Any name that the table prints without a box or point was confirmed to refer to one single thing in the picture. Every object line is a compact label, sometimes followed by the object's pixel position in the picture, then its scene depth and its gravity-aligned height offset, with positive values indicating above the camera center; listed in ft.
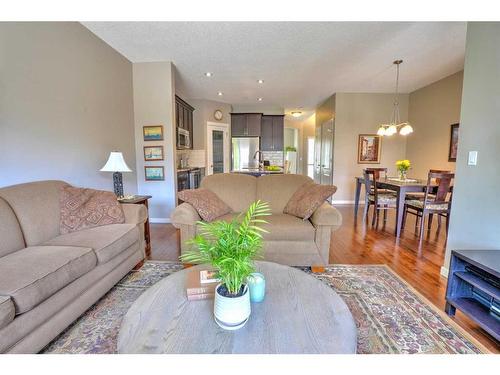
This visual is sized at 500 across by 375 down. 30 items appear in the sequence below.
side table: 8.73 -1.59
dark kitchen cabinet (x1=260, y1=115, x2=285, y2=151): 23.76 +2.93
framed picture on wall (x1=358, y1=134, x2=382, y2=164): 18.56 +1.28
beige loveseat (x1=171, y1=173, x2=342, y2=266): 7.19 -2.10
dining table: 10.71 -1.09
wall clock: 21.74 +4.33
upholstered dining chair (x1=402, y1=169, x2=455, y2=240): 9.95 -1.46
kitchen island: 17.01 -0.63
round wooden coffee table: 2.79 -2.10
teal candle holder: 3.63 -1.87
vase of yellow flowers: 12.51 -0.09
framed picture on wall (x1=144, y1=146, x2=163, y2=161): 12.75 +0.46
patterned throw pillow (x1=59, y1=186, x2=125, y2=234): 6.70 -1.39
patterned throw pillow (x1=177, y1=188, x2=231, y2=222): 7.73 -1.33
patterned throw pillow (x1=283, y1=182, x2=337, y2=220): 7.66 -1.17
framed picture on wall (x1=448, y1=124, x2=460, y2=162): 13.75 +1.41
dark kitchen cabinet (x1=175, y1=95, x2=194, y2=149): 16.03 +3.37
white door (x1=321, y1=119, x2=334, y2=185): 19.61 +1.05
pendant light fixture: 13.11 +3.37
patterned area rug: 4.42 -3.28
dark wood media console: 4.51 -2.45
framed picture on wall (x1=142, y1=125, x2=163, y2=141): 12.62 +1.55
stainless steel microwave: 16.26 +1.67
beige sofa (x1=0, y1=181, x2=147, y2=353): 3.80 -2.00
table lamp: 8.72 -0.24
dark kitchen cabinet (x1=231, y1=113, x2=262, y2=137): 23.35 +3.76
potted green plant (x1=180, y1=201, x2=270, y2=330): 3.01 -1.22
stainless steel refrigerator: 23.52 +0.98
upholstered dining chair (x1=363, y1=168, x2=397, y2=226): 12.24 -1.61
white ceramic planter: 3.02 -1.86
